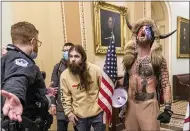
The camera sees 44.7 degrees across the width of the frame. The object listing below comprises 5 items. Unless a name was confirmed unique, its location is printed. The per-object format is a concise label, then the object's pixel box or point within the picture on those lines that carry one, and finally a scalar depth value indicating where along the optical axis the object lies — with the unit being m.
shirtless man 2.11
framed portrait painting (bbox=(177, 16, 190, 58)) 8.18
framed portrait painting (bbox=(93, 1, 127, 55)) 4.98
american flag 2.39
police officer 1.33
